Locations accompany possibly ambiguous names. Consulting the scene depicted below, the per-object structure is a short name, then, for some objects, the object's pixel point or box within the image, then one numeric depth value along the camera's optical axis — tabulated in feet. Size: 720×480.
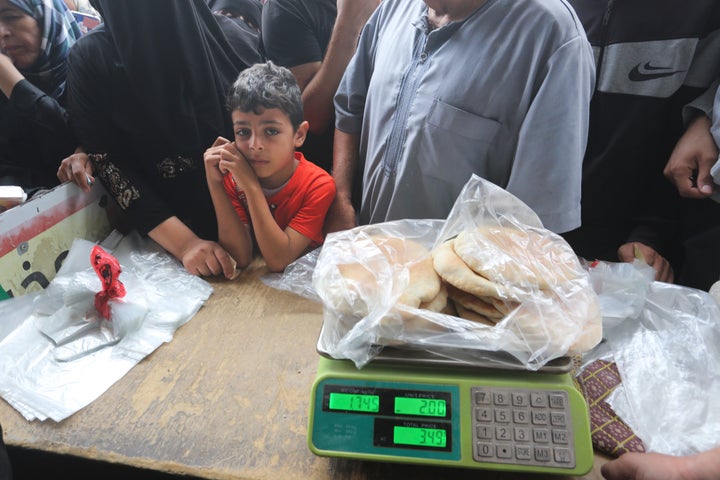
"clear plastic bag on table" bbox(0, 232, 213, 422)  2.35
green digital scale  1.69
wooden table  1.96
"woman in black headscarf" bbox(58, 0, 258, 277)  3.16
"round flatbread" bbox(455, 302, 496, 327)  1.94
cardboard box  2.84
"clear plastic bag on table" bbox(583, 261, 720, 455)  2.00
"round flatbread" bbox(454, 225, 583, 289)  1.90
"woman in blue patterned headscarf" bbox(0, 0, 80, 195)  3.65
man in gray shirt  2.49
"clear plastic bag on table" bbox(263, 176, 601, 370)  1.80
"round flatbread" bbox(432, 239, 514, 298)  1.83
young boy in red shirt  3.05
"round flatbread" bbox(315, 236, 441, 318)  1.91
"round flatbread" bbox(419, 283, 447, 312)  1.95
